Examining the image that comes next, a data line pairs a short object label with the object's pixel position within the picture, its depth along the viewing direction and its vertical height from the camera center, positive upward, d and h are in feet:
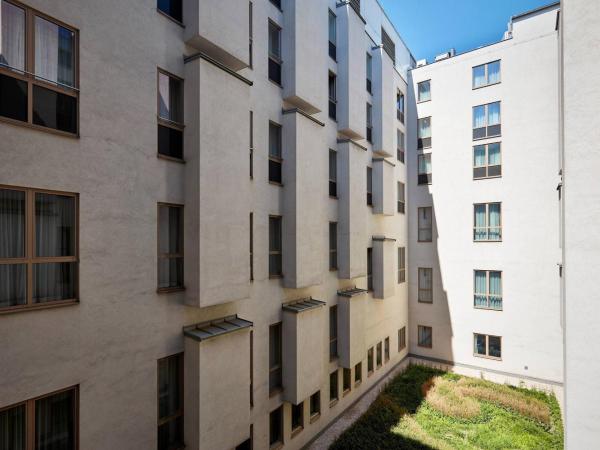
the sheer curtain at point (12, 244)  16.62 -0.82
